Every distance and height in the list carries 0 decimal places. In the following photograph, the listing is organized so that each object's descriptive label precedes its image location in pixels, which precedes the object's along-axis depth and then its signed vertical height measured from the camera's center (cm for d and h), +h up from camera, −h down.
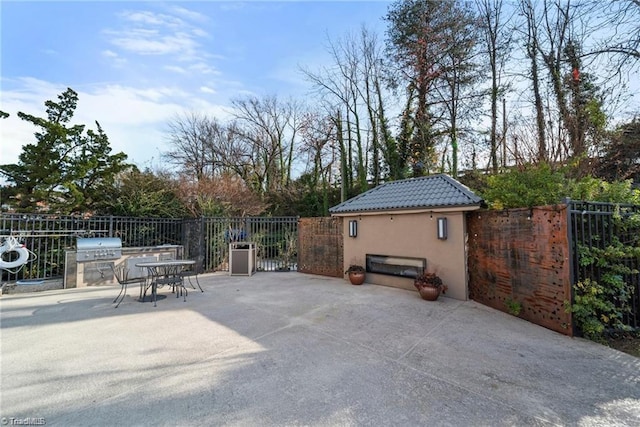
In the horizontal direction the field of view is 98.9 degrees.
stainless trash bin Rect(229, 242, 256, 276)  952 -130
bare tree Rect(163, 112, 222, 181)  1789 +579
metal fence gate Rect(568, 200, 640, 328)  422 -20
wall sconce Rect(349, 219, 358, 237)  845 -13
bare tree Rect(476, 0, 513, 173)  1144 +752
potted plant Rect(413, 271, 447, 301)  602 -141
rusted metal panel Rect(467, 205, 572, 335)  427 -72
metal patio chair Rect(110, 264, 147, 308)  610 -127
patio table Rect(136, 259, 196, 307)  614 -123
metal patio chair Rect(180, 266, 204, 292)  652 -118
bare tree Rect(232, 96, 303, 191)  1842 +633
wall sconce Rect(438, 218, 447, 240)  639 -14
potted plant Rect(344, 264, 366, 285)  786 -145
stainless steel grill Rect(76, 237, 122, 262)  761 -66
